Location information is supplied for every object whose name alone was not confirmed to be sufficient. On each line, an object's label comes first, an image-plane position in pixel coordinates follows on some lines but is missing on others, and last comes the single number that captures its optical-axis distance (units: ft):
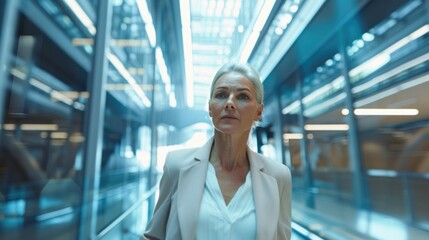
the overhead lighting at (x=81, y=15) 10.97
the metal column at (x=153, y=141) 28.50
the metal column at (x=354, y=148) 16.80
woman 2.91
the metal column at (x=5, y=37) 4.90
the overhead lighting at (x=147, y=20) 20.38
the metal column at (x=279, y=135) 23.25
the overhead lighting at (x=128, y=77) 15.26
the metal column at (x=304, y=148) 22.50
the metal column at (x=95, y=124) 10.25
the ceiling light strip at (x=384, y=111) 12.59
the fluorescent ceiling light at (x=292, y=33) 14.39
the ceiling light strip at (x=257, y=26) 14.07
